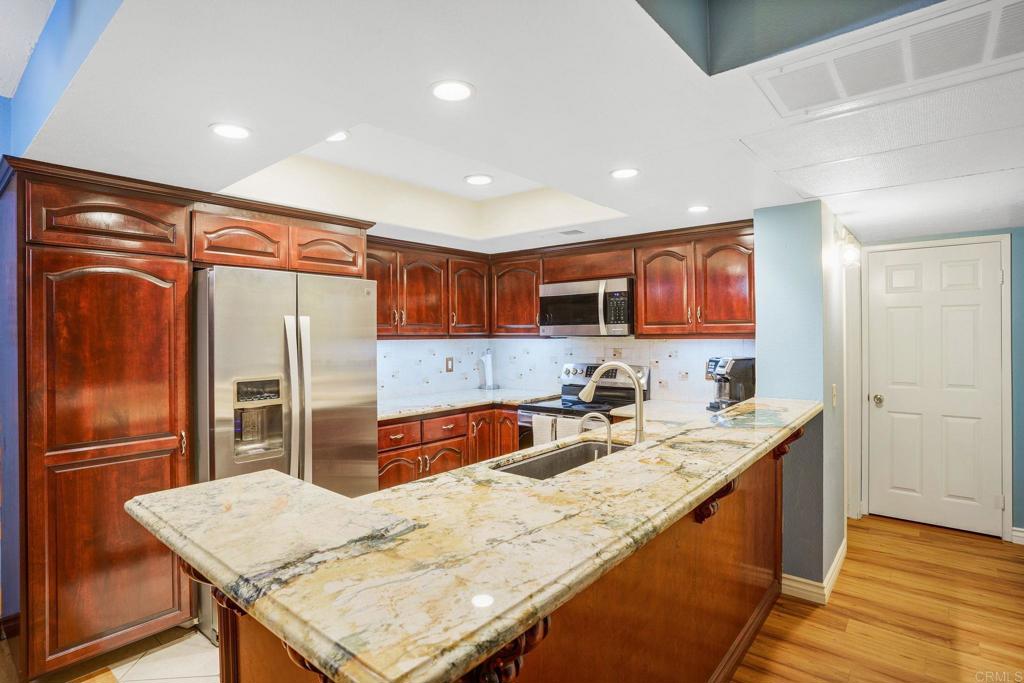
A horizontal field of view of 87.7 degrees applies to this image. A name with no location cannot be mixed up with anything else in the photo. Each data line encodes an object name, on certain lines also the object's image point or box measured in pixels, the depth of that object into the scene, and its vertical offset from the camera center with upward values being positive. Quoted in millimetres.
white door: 3596 -370
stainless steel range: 3840 -493
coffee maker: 3295 -267
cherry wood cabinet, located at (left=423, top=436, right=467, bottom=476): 3744 -831
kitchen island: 695 -371
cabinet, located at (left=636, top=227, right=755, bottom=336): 3398 +344
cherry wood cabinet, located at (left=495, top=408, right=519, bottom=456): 4121 -711
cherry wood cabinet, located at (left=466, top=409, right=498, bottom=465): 4070 -746
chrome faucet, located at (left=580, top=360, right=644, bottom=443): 2039 -172
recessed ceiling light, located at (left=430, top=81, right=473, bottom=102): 1435 +688
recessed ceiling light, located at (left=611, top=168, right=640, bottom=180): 2248 +709
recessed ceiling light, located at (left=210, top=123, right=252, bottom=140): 1740 +712
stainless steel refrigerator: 2461 -174
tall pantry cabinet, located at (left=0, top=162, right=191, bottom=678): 2105 -263
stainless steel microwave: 3885 +229
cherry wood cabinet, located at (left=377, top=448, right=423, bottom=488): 3453 -833
